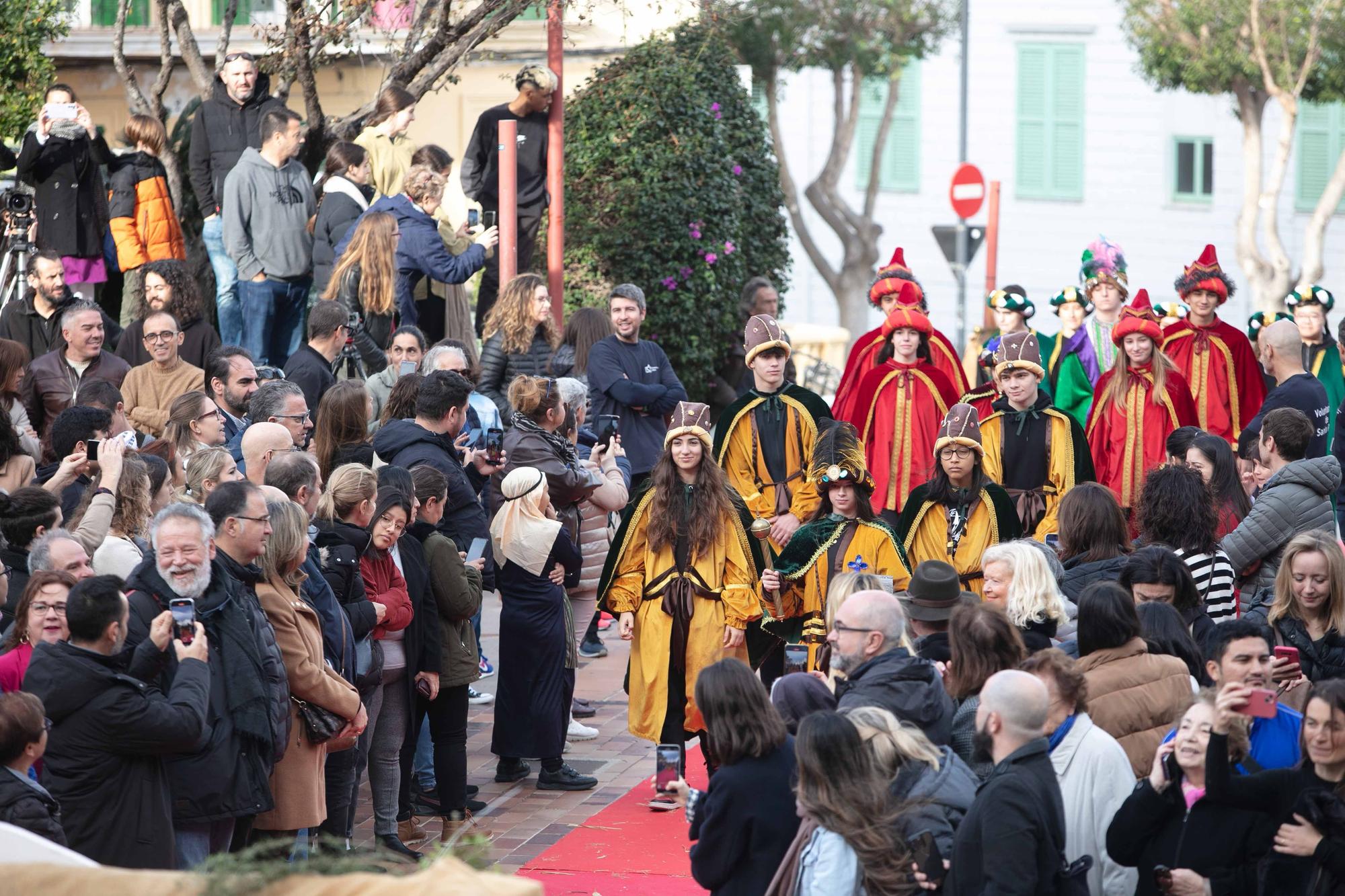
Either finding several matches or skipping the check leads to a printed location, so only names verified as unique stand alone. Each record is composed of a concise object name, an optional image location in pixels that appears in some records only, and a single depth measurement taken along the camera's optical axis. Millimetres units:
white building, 53985
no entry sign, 41155
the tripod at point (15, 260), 22042
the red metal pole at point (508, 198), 22101
